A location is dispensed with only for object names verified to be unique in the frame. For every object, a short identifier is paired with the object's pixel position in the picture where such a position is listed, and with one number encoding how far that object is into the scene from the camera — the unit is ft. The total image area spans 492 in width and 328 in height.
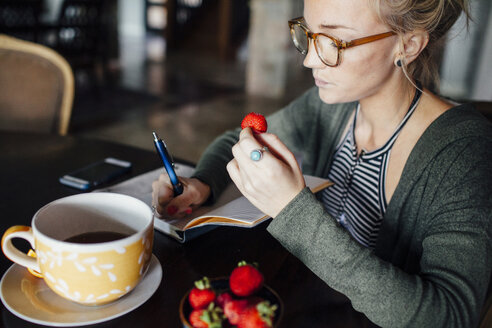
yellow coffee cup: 1.79
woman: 2.28
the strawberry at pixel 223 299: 1.69
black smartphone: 3.29
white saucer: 1.92
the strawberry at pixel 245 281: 1.75
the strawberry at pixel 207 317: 1.58
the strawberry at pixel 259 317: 1.61
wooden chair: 4.96
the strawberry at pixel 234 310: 1.63
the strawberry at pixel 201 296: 1.69
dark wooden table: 2.06
